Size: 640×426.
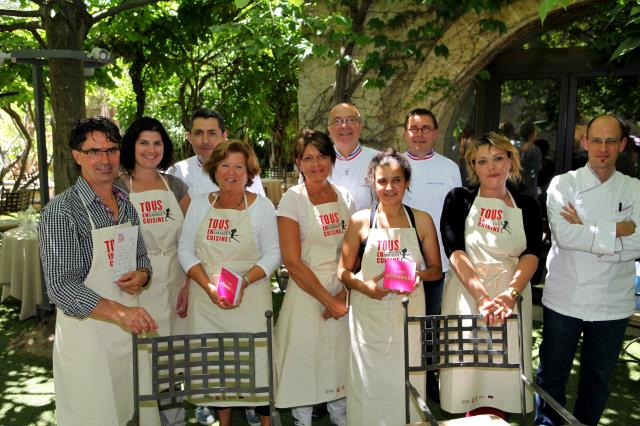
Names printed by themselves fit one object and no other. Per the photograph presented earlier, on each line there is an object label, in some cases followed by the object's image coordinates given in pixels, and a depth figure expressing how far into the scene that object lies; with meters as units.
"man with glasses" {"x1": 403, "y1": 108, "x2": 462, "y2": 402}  3.56
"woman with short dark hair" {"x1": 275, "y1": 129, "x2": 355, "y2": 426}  2.97
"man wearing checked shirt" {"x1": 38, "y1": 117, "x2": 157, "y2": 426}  2.24
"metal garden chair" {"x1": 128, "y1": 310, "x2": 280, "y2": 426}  2.22
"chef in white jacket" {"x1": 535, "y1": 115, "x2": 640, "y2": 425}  2.70
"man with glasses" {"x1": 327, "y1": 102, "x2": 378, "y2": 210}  3.52
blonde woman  2.80
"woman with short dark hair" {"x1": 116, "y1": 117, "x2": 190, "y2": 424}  3.02
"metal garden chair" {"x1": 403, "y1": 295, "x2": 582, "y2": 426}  2.45
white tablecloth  5.71
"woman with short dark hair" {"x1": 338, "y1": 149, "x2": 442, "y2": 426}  2.82
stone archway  5.61
